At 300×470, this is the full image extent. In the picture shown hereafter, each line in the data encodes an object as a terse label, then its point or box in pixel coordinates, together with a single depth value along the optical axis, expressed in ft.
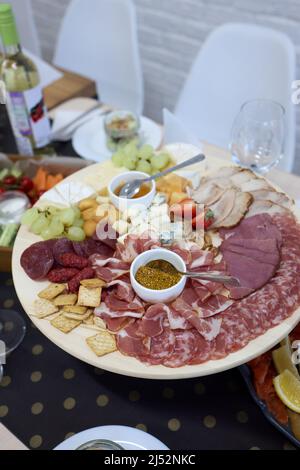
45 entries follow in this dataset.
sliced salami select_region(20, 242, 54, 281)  3.10
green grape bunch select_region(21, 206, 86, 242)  3.39
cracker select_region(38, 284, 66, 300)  2.97
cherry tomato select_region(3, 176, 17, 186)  4.12
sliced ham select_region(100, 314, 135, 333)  2.79
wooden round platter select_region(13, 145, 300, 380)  2.58
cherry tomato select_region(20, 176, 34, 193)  4.09
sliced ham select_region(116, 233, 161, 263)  3.11
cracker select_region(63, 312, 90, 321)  2.84
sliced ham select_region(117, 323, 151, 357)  2.66
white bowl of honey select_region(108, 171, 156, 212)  3.58
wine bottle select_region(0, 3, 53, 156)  4.24
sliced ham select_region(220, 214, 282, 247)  3.28
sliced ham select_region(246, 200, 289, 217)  3.50
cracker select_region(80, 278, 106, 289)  2.94
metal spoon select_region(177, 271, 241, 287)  2.85
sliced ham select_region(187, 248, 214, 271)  3.05
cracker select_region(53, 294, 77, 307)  2.91
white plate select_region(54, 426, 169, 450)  2.36
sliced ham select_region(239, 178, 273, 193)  3.74
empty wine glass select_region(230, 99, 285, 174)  3.86
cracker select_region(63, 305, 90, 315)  2.85
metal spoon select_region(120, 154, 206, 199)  3.71
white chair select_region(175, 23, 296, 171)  5.11
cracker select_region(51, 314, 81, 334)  2.79
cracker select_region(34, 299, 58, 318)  2.88
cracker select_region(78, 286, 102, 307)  2.86
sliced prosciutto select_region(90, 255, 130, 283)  3.01
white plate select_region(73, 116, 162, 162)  4.71
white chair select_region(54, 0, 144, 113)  6.61
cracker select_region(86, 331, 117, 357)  2.67
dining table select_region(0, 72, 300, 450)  2.72
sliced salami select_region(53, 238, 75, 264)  3.16
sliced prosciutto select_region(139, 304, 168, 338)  2.70
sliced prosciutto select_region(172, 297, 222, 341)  2.68
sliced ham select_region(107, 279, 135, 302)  2.90
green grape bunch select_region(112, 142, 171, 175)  4.02
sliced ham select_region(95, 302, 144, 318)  2.82
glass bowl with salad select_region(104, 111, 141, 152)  4.57
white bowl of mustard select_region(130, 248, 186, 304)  2.81
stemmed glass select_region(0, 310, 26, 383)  3.18
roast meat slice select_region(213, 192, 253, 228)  3.43
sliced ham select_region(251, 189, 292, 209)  3.58
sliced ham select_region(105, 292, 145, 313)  2.84
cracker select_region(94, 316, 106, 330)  2.83
